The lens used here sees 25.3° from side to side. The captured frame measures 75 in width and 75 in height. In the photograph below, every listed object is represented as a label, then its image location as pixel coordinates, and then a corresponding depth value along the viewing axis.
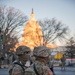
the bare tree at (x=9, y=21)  25.83
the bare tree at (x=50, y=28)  29.74
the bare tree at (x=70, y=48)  37.44
